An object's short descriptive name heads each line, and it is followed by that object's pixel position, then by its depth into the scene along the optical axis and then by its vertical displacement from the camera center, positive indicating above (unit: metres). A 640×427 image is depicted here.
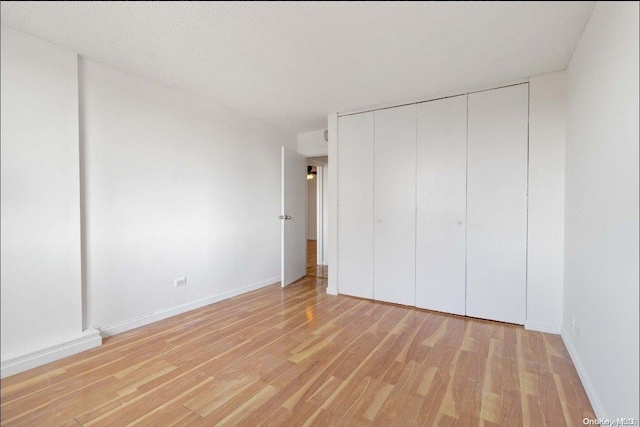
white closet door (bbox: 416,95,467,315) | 2.89 +0.04
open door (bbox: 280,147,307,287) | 3.91 -0.13
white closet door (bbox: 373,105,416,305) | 3.17 +0.04
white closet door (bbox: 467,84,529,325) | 2.62 +0.04
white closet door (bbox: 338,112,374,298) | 3.44 +0.04
